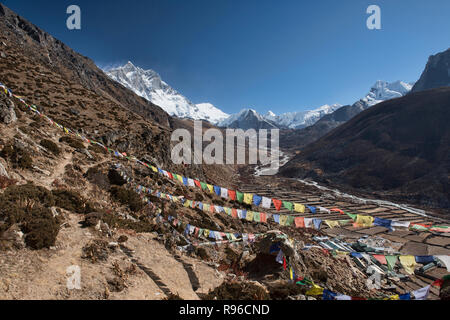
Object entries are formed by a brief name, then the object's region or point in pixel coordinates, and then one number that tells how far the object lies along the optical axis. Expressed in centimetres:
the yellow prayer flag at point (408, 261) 1396
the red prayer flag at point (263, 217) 1861
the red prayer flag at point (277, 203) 1802
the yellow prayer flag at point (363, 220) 1562
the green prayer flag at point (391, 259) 1408
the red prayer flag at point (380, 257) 1393
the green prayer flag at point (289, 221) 1749
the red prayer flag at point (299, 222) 1754
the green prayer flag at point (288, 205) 1753
